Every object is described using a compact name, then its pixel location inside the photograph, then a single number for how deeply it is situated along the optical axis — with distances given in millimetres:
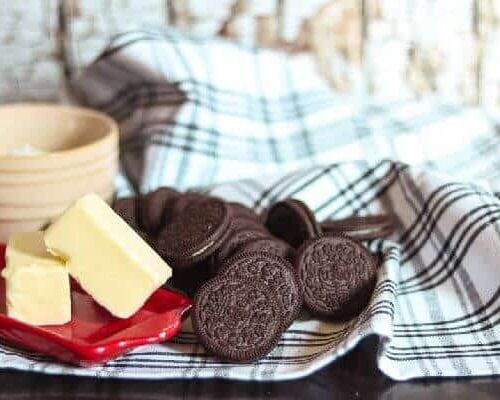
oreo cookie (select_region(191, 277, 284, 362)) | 509
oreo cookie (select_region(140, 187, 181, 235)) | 591
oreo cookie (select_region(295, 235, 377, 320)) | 543
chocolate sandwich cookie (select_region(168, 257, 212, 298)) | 554
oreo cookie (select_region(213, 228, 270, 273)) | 548
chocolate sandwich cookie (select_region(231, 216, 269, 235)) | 564
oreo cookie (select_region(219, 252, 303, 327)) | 522
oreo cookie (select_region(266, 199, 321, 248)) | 581
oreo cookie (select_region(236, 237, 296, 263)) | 540
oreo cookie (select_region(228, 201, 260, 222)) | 583
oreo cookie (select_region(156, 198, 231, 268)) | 545
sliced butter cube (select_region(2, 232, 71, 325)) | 513
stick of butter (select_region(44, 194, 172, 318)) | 515
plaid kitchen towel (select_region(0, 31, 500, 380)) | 516
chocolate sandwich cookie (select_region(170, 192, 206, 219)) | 588
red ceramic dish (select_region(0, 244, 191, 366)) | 501
